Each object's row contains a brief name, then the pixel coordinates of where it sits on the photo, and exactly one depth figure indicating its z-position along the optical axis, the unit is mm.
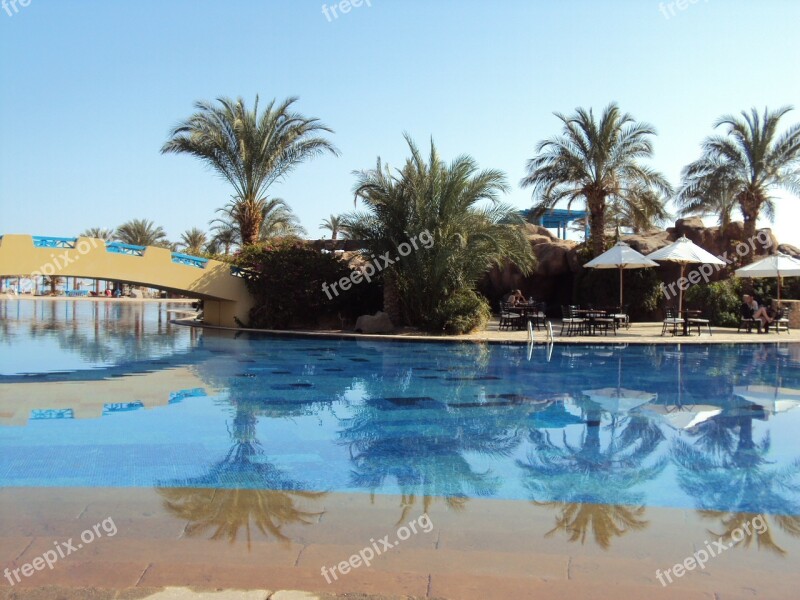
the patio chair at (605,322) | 20094
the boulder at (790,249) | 30203
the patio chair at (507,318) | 22203
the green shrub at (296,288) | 23469
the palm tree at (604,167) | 23875
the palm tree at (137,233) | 56750
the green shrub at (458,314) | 20781
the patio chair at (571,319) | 20266
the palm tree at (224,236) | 41775
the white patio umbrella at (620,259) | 20438
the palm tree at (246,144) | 25094
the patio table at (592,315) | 20141
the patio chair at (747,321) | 21594
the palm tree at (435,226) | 21016
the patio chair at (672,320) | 19828
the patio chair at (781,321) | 21250
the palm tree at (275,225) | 37422
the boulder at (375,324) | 21594
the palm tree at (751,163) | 25609
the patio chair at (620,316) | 20355
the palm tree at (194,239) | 58219
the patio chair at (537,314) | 22122
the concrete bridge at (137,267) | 19906
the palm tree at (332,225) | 50231
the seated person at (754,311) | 21344
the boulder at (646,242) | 26266
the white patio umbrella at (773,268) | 21531
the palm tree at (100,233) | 61588
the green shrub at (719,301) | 23891
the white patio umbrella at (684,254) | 19938
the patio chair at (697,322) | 20031
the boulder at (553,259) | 28031
